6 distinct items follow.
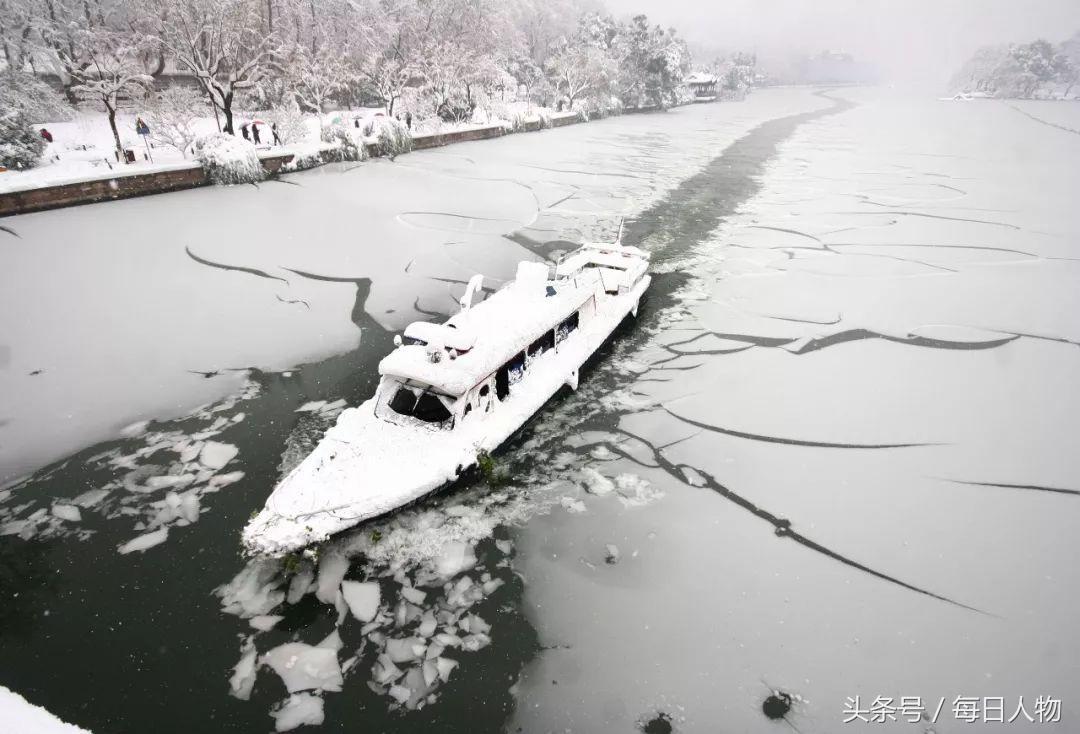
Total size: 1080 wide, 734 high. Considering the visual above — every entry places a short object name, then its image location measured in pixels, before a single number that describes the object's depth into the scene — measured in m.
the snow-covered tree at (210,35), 19.23
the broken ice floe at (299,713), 4.23
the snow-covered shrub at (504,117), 31.98
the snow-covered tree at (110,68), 17.67
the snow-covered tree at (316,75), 24.69
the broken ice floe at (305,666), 4.50
